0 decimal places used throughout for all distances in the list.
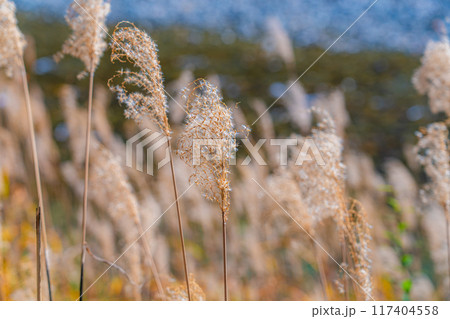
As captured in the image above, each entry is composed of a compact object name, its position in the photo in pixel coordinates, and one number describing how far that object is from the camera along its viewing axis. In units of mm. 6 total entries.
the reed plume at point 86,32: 2266
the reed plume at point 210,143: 2046
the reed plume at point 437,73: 2433
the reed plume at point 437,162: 2305
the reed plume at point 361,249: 2155
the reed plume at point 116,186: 2300
